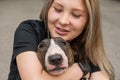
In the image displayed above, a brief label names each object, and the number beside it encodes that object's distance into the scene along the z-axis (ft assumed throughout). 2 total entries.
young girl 3.58
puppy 3.30
